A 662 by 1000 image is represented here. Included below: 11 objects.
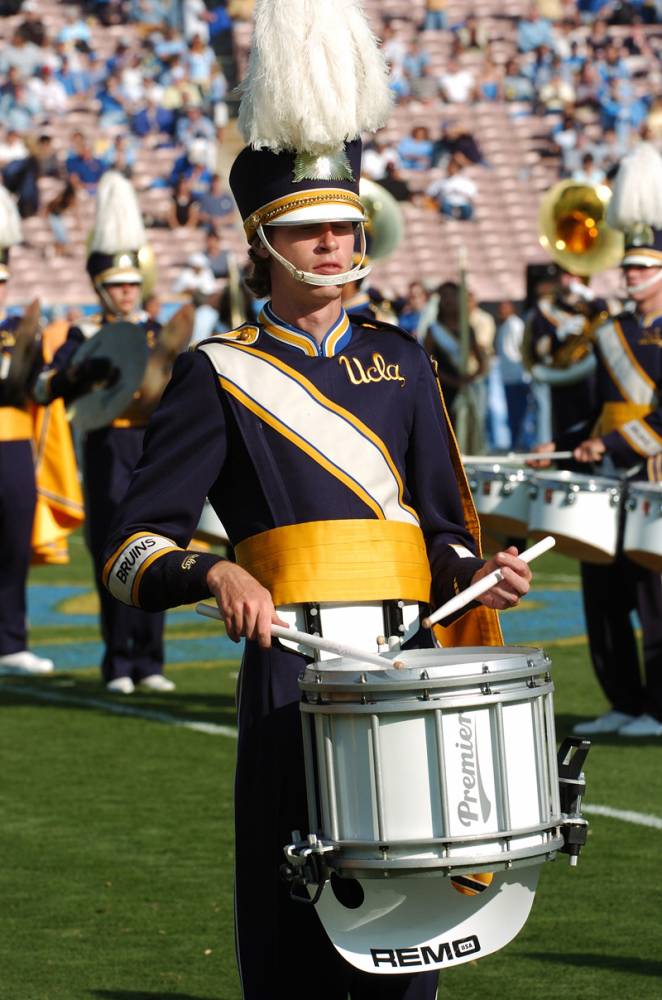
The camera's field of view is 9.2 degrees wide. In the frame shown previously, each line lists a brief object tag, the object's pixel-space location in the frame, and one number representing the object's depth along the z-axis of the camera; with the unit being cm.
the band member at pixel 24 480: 2091
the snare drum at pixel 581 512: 1592
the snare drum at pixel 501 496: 1654
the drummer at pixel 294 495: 676
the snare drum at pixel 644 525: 1556
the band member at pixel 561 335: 2727
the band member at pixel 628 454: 1712
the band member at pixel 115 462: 1979
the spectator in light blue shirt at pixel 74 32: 6297
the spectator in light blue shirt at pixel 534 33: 6303
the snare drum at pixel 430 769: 603
